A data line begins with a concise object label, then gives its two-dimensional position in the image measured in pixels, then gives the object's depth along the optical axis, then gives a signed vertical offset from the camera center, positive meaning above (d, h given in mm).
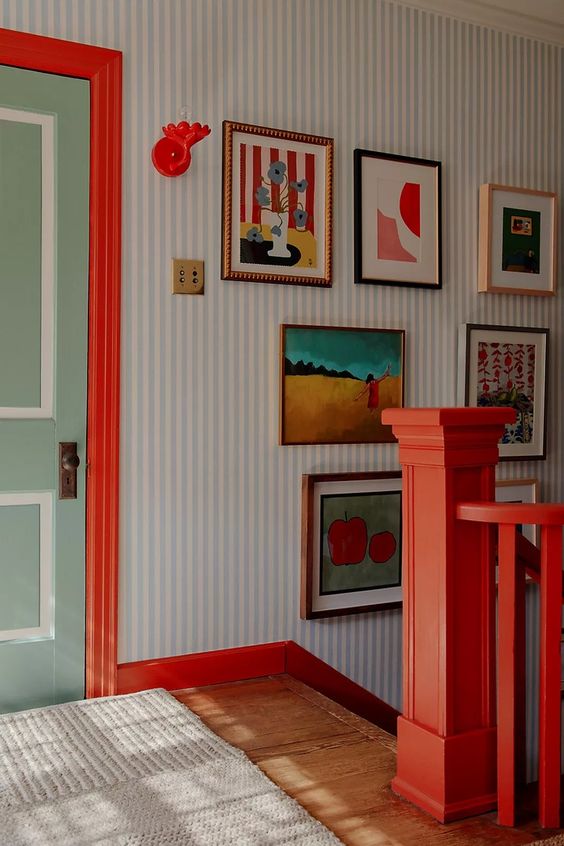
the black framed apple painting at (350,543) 2836 -484
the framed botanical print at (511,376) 3143 +111
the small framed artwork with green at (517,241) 3143 +631
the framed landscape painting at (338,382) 2791 +76
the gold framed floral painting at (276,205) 2680 +653
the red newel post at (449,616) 1737 -450
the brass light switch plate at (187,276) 2598 +398
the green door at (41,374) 2389 +84
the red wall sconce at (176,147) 2496 +778
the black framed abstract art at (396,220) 2902 +655
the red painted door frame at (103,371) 2484 +96
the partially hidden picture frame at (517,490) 3217 -332
